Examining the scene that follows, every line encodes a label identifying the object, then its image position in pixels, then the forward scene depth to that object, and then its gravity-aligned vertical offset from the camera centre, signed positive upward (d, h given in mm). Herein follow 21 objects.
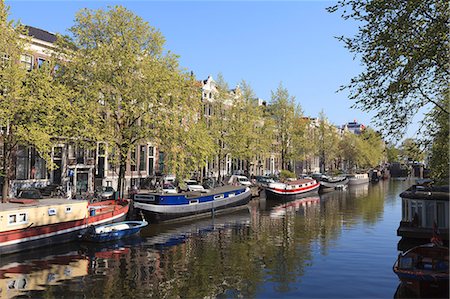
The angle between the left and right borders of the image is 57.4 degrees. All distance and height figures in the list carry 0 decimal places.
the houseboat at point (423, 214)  26922 -3181
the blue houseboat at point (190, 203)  35531 -3600
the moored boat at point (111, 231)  27125 -4521
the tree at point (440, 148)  19359 +973
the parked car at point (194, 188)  47631 -2652
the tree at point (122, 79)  34719 +7385
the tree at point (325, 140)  94562 +6123
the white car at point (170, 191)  42409 -2681
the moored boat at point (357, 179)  95950 -2914
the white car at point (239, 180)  59809 -2201
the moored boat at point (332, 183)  76988 -3170
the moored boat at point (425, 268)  16047 -4109
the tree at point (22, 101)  27812 +4434
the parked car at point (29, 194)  35334 -2627
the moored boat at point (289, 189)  57562 -3355
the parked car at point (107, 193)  40875 -2844
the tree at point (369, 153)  116794 +3964
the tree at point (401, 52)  16891 +4859
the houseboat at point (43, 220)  23500 -3665
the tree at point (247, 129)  61031 +5705
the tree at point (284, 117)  74500 +8856
